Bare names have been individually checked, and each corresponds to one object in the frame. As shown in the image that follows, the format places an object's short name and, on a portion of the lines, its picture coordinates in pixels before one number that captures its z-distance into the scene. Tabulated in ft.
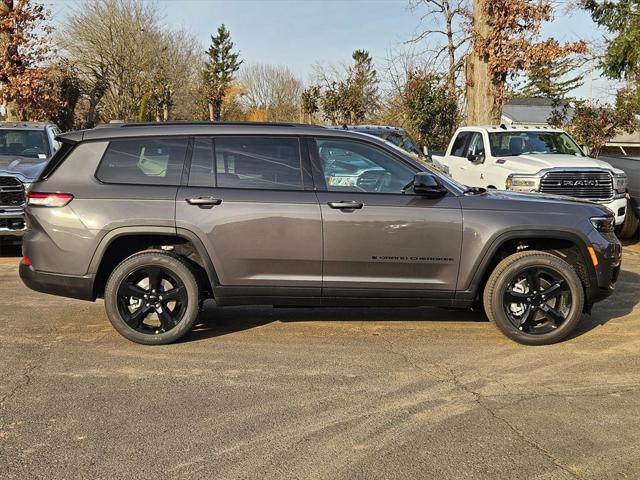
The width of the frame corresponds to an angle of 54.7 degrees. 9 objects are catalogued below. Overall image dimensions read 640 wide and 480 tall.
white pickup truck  31.81
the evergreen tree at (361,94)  93.04
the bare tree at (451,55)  77.97
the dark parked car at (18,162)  29.30
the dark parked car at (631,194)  35.09
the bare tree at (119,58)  106.63
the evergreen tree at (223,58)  198.91
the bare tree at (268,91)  176.40
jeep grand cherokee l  16.74
